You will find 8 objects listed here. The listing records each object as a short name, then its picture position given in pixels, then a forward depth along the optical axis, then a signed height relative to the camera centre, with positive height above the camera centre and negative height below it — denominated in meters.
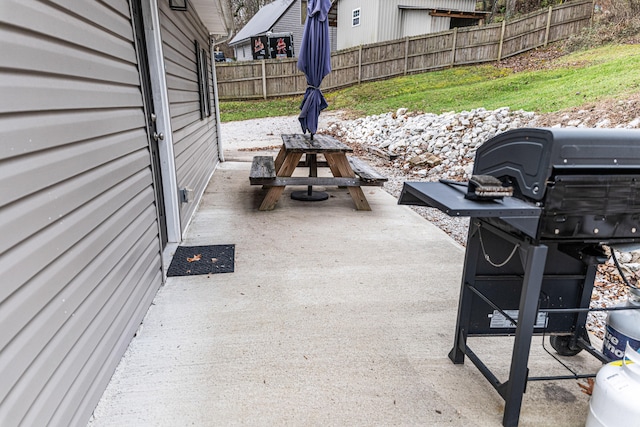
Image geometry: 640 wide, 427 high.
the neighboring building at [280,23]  21.95 +4.18
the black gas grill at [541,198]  1.52 -0.38
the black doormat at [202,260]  3.30 -1.37
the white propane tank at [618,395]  1.46 -1.06
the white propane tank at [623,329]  1.74 -0.98
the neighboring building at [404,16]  17.83 +3.70
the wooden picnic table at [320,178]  4.86 -0.91
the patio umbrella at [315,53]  5.20 +0.59
